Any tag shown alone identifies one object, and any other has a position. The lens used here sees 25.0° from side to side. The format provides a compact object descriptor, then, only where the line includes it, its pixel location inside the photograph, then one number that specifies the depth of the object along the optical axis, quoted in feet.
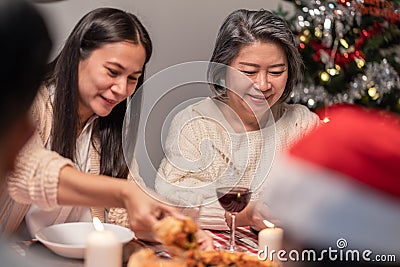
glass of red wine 6.65
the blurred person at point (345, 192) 3.41
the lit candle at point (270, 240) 6.25
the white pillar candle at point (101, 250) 5.59
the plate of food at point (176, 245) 5.13
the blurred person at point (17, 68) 3.00
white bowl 6.10
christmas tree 11.55
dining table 6.09
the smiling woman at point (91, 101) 8.30
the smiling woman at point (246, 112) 9.91
